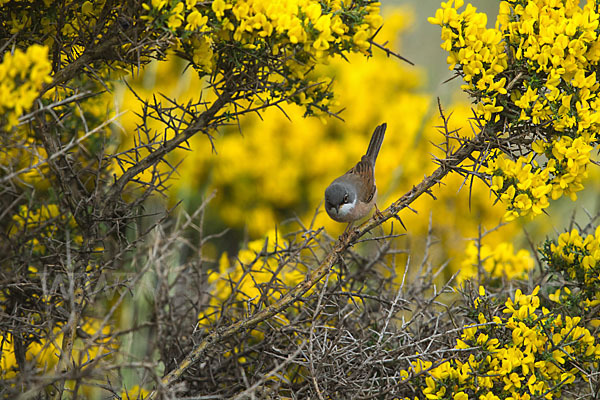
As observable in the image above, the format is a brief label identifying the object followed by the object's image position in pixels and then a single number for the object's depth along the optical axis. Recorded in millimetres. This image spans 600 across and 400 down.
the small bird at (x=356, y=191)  7020
